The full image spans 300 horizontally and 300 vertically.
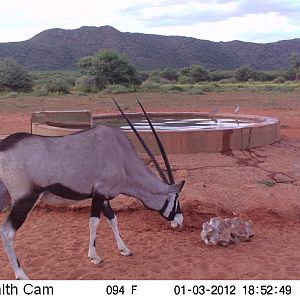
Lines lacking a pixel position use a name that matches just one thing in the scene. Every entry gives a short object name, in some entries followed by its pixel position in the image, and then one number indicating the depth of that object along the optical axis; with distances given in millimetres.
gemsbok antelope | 4482
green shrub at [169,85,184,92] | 34553
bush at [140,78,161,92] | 34256
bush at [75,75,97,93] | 34656
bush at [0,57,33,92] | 35875
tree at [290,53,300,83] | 53647
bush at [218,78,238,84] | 50469
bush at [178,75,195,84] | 50156
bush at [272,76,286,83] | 51919
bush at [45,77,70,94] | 32500
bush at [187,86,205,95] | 30859
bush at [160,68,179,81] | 54728
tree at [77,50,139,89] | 36625
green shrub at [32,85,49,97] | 30653
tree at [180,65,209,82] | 53656
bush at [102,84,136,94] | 31428
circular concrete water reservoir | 8320
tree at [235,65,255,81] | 56281
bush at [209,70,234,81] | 55906
